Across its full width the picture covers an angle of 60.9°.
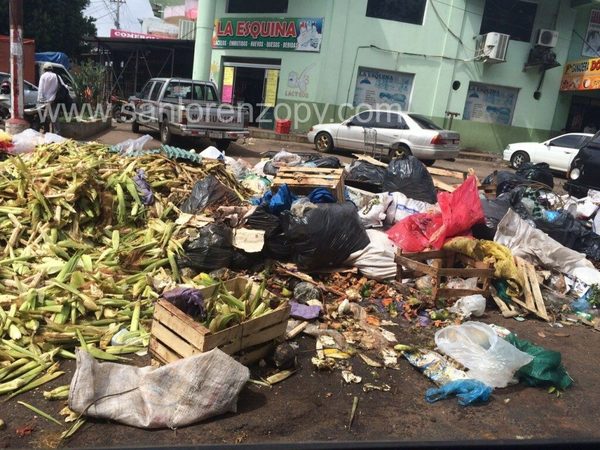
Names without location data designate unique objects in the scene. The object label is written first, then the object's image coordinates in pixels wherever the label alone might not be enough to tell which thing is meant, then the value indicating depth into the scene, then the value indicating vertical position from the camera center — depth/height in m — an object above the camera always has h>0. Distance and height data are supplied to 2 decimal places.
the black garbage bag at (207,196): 5.88 -1.21
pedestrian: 11.54 -0.54
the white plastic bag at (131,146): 8.00 -1.05
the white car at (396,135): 14.06 -0.62
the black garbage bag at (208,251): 4.89 -1.52
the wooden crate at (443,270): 4.93 -1.44
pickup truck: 12.11 -0.61
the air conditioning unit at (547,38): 19.52 +3.53
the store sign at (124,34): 36.97 +3.23
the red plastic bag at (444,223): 5.58 -1.14
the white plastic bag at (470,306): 4.86 -1.70
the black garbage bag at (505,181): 8.45 -0.88
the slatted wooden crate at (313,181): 6.34 -0.97
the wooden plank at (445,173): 8.91 -0.90
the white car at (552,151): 15.33 -0.57
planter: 12.68 -1.42
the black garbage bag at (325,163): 8.26 -0.94
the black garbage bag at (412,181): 7.16 -0.90
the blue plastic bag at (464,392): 3.46 -1.80
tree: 26.47 +2.33
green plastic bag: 3.77 -1.72
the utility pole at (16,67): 10.80 -0.07
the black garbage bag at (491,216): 6.17 -1.10
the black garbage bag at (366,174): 7.83 -0.96
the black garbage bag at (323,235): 5.14 -1.30
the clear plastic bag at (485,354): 3.68 -1.65
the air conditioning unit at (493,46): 18.91 +2.88
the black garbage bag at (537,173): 9.58 -0.78
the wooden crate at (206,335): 3.21 -1.57
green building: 19.17 +1.97
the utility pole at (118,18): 48.44 +5.48
